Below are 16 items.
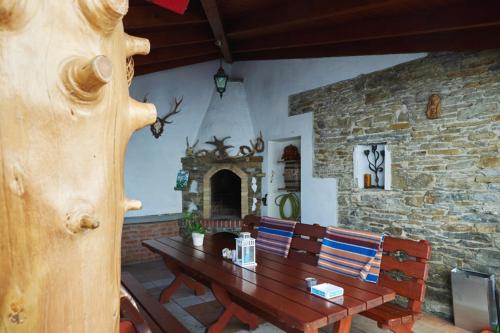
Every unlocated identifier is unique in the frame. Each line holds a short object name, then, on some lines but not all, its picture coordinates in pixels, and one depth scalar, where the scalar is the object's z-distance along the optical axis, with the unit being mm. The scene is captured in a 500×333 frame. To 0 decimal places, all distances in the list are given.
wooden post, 608
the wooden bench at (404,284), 2506
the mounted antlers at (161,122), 6484
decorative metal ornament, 4500
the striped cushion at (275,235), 3600
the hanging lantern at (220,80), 5744
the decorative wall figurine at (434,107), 3756
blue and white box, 2165
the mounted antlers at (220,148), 6520
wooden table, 1976
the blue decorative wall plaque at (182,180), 6691
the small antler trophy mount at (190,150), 6707
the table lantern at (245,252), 2930
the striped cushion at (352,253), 2803
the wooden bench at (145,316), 2013
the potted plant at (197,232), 3742
